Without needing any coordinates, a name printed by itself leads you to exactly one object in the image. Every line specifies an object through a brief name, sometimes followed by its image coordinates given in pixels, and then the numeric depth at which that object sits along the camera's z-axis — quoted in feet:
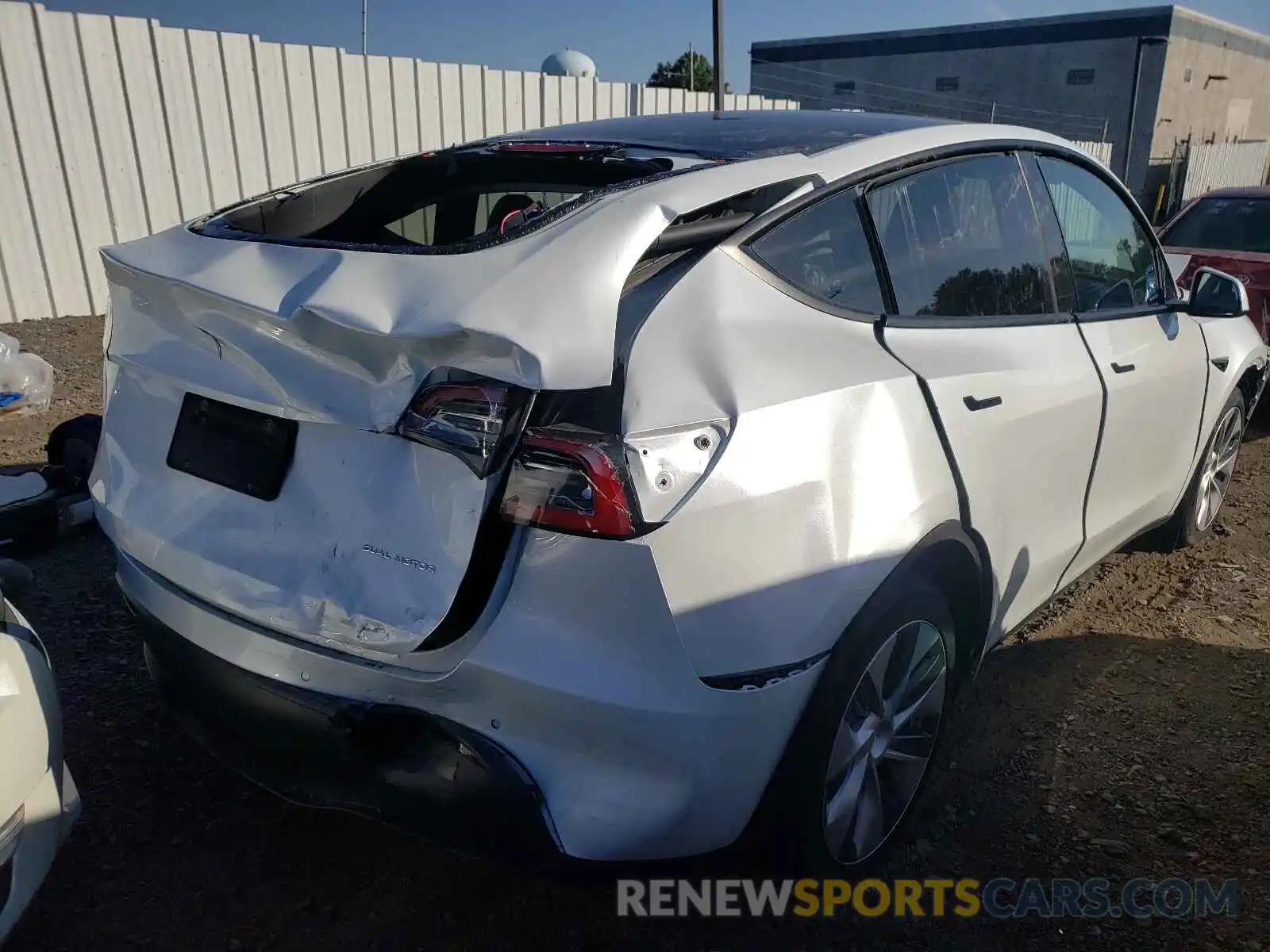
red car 20.43
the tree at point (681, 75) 129.90
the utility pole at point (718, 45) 29.60
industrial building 81.20
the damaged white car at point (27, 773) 5.62
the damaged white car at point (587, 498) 5.23
